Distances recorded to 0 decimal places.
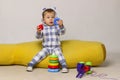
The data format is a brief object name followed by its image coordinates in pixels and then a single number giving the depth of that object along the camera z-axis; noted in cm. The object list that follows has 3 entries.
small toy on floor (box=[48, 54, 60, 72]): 191
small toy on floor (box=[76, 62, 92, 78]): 182
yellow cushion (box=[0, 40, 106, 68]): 199
